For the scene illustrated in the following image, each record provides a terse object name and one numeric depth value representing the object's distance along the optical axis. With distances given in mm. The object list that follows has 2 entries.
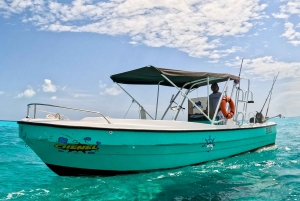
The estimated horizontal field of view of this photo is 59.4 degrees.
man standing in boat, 9055
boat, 5797
